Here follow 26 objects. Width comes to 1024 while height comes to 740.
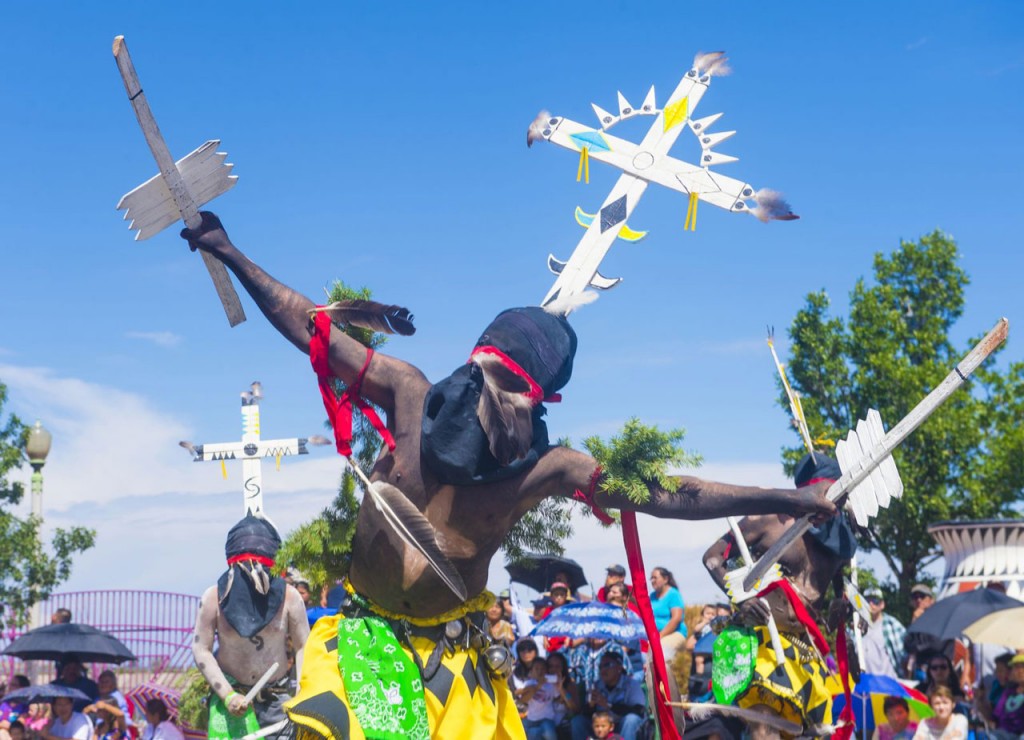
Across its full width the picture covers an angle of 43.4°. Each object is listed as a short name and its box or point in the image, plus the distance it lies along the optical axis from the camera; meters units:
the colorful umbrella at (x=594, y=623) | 9.05
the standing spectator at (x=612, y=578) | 10.22
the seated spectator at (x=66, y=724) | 10.05
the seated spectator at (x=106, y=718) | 10.31
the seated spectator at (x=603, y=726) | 8.41
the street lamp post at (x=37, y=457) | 16.67
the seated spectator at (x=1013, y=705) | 8.06
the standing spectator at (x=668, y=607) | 9.91
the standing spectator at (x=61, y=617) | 12.48
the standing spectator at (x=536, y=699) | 8.76
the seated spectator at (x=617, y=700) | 8.55
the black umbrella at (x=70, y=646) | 11.41
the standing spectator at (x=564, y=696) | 8.80
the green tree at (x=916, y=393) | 15.87
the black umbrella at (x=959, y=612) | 8.87
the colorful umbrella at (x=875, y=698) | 8.17
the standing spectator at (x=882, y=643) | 9.92
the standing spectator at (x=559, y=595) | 10.20
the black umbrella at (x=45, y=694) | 10.14
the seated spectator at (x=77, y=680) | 10.95
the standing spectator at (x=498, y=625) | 9.59
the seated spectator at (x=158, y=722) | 9.19
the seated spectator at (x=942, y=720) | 7.68
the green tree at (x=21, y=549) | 16.44
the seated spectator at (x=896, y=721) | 8.03
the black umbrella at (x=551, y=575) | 10.91
